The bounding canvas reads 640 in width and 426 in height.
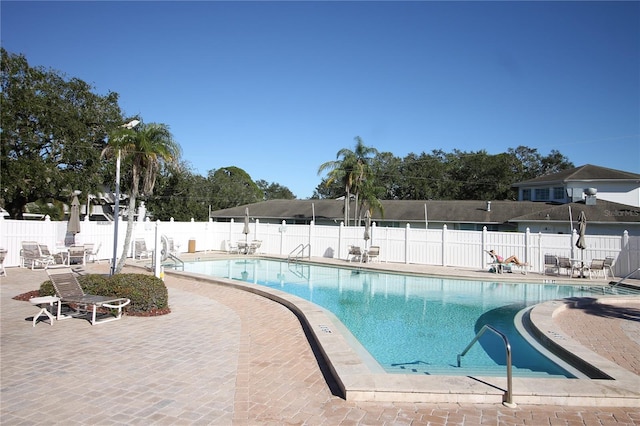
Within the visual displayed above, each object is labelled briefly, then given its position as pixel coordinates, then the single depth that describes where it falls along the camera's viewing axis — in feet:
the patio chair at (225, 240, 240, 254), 86.89
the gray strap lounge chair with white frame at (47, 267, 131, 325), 26.35
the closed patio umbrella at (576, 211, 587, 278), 55.46
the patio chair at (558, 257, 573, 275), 56.43
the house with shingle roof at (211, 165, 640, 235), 86.79
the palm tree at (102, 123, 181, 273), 43.18
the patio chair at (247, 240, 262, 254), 82.25
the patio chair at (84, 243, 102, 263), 57.16
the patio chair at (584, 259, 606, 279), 54.80
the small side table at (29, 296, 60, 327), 25.18
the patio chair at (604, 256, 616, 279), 54.95
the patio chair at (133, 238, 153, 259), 66.69
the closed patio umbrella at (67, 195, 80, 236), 54.95
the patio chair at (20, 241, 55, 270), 50.14
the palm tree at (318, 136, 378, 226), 96.78
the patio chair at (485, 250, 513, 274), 59.00
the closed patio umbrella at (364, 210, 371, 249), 71.13
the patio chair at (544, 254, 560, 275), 57.73
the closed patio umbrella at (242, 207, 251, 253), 81.87
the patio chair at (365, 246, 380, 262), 69.36
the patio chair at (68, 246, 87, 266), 53.98
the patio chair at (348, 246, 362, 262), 70.03
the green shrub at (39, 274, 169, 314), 28.96
